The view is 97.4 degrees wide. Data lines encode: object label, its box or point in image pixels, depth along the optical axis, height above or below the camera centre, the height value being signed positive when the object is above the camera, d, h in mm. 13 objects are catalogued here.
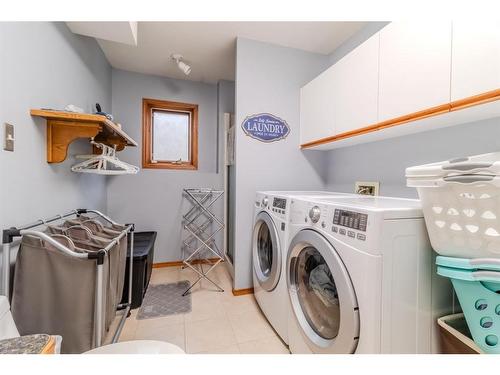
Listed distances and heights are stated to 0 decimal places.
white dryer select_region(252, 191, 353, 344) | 1463 -584
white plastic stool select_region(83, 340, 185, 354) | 793 -619
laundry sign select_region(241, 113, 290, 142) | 2143 +553
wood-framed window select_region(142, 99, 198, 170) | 2854 +633
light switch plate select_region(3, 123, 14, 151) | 961 +181
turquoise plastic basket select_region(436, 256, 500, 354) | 743 -390
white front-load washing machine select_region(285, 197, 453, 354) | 823 -373
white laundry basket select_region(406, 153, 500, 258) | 672 -60
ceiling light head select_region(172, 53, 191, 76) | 2318 +1281
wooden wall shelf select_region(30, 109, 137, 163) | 1247 +288
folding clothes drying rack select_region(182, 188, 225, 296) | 2883 -569
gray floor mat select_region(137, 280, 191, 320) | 1853 -1109
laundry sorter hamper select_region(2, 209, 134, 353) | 909 -468
